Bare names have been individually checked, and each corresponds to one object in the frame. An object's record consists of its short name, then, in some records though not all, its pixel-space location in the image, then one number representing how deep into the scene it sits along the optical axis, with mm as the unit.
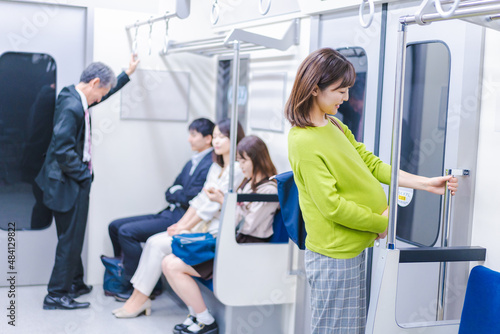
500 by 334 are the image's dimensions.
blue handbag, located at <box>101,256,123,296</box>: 4746
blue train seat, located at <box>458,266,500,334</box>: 2250
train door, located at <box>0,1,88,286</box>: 4793
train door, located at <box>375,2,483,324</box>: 2641
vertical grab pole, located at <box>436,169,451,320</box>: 2635
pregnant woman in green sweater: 2340
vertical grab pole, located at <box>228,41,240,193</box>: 3559
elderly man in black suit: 4281
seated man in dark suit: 4660
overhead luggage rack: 3684
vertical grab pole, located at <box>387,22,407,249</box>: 2154
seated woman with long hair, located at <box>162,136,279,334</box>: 3824
